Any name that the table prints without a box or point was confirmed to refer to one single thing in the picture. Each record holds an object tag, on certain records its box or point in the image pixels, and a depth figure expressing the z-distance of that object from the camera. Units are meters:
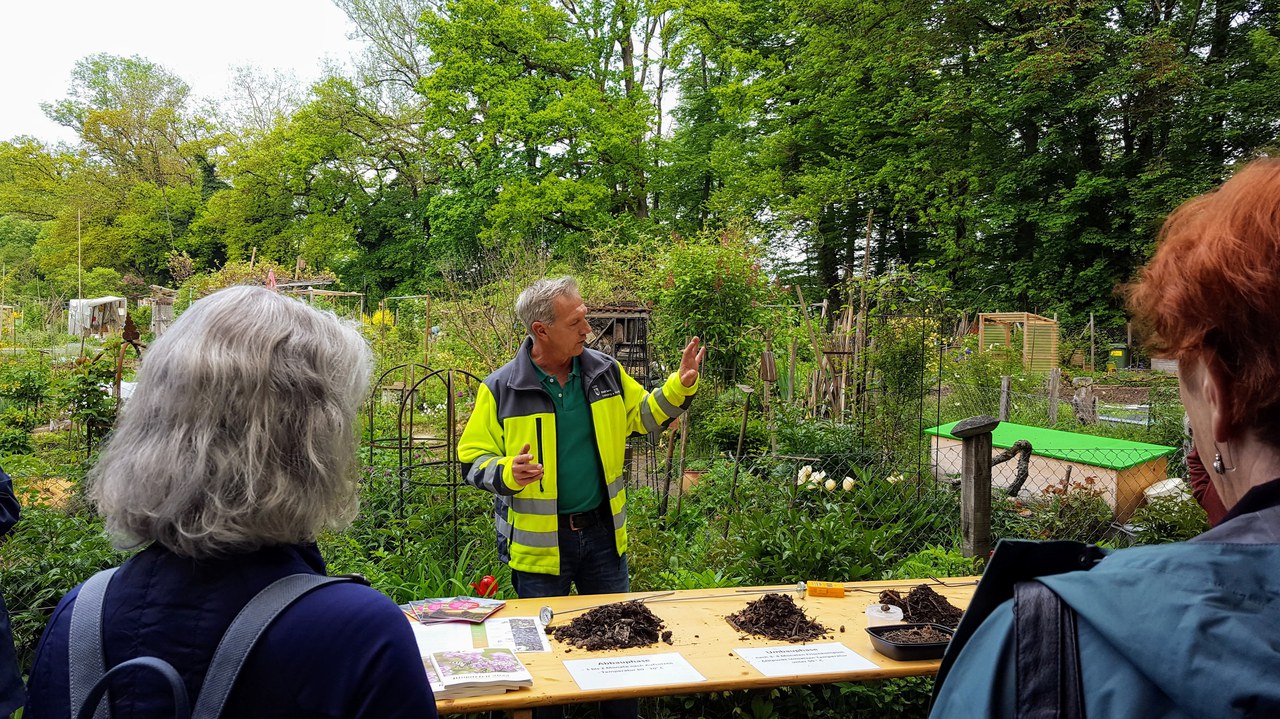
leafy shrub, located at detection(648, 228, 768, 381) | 7.11
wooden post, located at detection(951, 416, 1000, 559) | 3.96
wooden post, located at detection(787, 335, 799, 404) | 8.23
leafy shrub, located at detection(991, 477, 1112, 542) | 5.60
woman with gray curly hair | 0.96
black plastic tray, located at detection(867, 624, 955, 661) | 2.37
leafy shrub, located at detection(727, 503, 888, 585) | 3.92
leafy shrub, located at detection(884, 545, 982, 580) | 3.90
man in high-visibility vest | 3.03
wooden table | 2.13
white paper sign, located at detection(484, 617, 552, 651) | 2.46
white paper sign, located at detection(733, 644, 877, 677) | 2.31
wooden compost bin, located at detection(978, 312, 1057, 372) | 16.39
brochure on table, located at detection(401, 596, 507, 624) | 2.66
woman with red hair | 0.67
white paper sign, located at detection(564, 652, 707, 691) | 2.19
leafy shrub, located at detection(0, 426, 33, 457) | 6.34
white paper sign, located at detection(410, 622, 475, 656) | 2.43
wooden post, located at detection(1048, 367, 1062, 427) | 10.43
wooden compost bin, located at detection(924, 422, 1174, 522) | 6.01
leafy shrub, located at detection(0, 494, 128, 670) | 3.56
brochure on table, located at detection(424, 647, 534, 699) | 2.09
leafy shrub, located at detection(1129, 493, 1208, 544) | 4.92
